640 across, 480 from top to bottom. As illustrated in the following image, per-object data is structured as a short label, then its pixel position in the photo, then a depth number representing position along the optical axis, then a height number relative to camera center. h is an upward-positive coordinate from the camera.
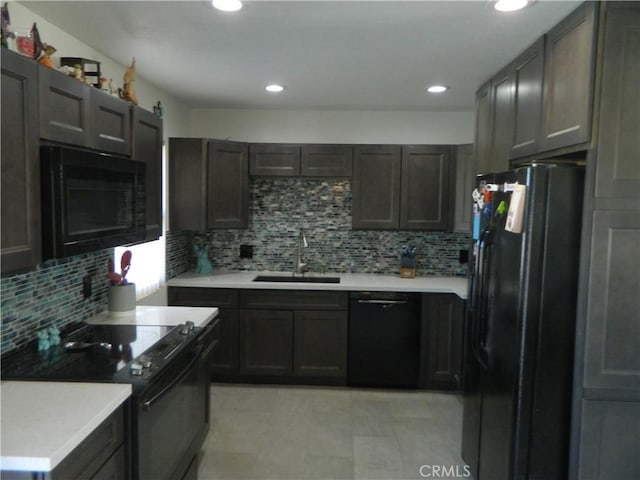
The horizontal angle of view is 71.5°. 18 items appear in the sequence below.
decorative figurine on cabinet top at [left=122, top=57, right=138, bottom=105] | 2.42 +0.66
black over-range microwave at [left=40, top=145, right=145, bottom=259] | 1.65 +0.02
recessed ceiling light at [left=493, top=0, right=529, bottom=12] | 1.79 +0.86
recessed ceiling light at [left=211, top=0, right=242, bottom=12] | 1.85 +0.86
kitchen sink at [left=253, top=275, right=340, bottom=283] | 4.02 -0.63
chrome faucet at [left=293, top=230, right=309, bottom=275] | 4.14 -0.46
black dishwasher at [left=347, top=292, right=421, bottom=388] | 3.64 -1.05
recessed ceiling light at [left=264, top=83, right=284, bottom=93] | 3.24 +0.89
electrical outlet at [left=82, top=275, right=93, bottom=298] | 2.46 -0.46
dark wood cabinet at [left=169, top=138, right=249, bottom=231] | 3.69 +0.22
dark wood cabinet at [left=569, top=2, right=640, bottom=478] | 1.64 -0.22
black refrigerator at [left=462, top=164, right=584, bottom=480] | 1.81 -0.43
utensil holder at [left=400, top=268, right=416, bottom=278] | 3.99 -0.55
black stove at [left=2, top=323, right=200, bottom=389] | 1.75 -0.67
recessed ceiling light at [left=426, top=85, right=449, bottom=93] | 3.18 +0.90
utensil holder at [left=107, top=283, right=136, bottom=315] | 2.61 -0.55
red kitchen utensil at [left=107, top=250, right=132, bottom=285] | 2.61 -0.39
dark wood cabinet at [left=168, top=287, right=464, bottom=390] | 3.64 -1.03
